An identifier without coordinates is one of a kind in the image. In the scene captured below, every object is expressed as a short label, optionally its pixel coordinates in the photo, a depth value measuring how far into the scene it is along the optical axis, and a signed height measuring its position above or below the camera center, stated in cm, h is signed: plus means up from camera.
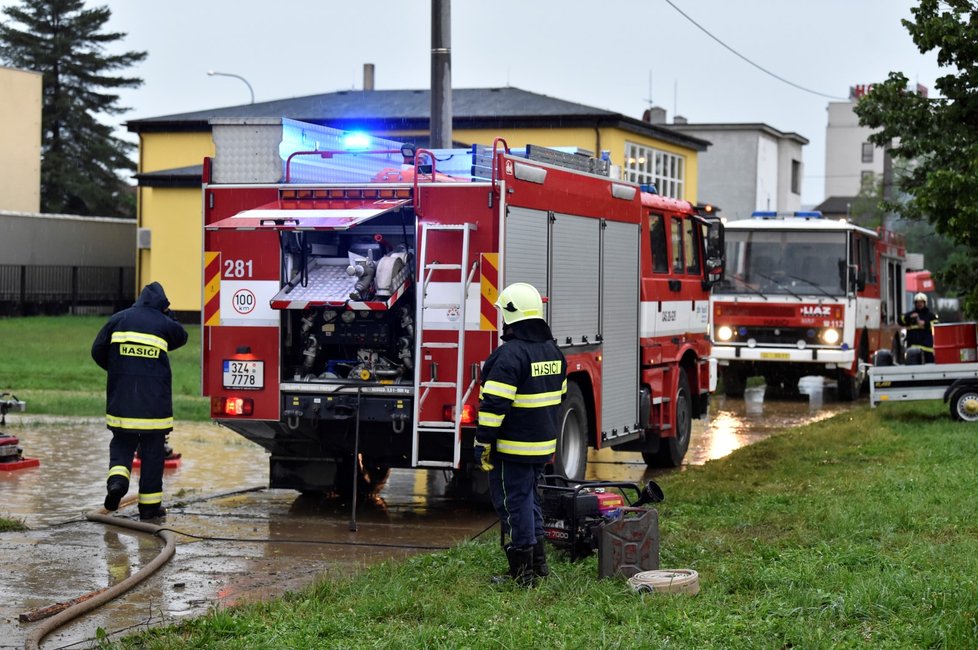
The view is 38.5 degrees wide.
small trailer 1697 -78
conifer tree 6319 +912
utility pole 1484 +260
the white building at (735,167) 5662 +588
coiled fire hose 752 -147
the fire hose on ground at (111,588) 676 -158
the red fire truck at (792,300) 2219 +20
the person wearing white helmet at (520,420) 795 -64
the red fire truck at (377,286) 1014 +15
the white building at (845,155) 11156 +1269
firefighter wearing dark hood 1035 -72
